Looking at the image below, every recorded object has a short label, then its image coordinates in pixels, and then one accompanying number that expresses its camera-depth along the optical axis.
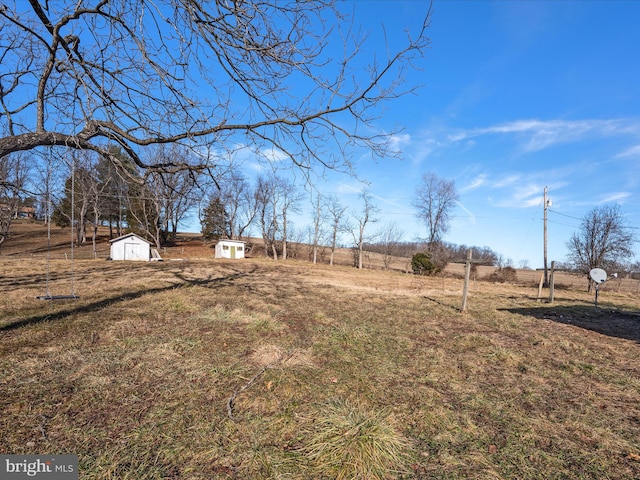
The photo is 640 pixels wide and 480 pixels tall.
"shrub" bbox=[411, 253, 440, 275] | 30.31
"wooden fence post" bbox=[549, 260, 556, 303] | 13.24
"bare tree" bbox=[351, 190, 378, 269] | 36.64
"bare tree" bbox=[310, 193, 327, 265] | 38.79
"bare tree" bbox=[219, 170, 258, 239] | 41.25
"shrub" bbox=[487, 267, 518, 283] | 29.64
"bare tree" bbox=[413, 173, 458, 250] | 34.28
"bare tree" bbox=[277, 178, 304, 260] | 39.81
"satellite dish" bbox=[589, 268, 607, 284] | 11.53
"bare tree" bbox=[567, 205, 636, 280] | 27.45
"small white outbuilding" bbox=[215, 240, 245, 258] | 33.34
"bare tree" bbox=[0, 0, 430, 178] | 2.84
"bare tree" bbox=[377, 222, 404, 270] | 38.41
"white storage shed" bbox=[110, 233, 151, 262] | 25.31
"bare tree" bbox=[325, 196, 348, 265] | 39.44
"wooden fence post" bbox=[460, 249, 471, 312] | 9.38
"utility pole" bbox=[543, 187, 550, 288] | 22.91
